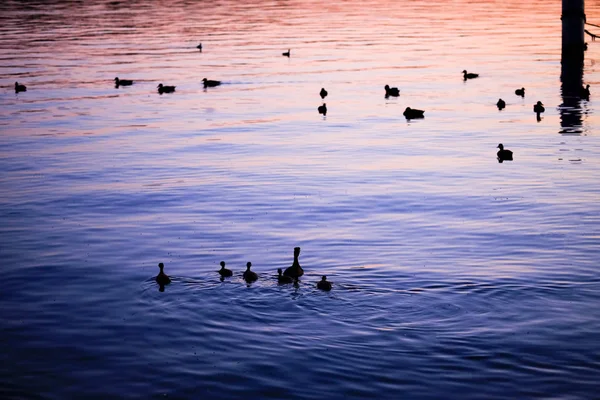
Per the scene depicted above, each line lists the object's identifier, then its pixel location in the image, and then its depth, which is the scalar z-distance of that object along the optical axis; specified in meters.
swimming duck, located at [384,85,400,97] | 46.41
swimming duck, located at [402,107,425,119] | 40.59
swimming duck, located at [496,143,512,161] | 31.02
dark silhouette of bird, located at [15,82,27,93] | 49.19
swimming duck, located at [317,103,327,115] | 42.44
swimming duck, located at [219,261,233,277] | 18.75
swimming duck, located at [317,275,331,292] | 17.70
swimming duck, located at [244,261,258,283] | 18.25
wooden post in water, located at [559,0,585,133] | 55.08
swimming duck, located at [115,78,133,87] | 51.47
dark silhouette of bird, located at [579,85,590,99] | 44.28
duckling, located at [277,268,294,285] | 18.03
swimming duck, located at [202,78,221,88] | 51.16
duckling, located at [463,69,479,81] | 51.62
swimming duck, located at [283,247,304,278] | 18.27
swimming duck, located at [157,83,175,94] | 48.98
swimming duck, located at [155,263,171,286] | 18.45
